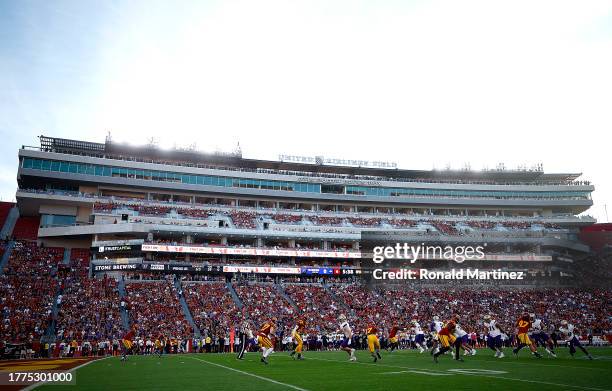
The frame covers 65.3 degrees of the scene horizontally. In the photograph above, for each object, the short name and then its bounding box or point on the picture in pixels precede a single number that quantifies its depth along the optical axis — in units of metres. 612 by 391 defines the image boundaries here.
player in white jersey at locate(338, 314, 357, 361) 22.41
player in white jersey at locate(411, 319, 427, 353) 29.39
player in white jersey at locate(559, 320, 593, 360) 21.90
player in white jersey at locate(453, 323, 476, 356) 22.90
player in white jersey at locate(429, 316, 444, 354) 26.74
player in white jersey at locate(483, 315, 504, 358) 24.42
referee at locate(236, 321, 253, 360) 24.27
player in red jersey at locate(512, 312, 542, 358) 21.22
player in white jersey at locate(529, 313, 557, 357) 24.41
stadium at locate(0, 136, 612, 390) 21.27
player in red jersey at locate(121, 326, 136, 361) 25.77
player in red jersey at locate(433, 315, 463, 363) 19.83
